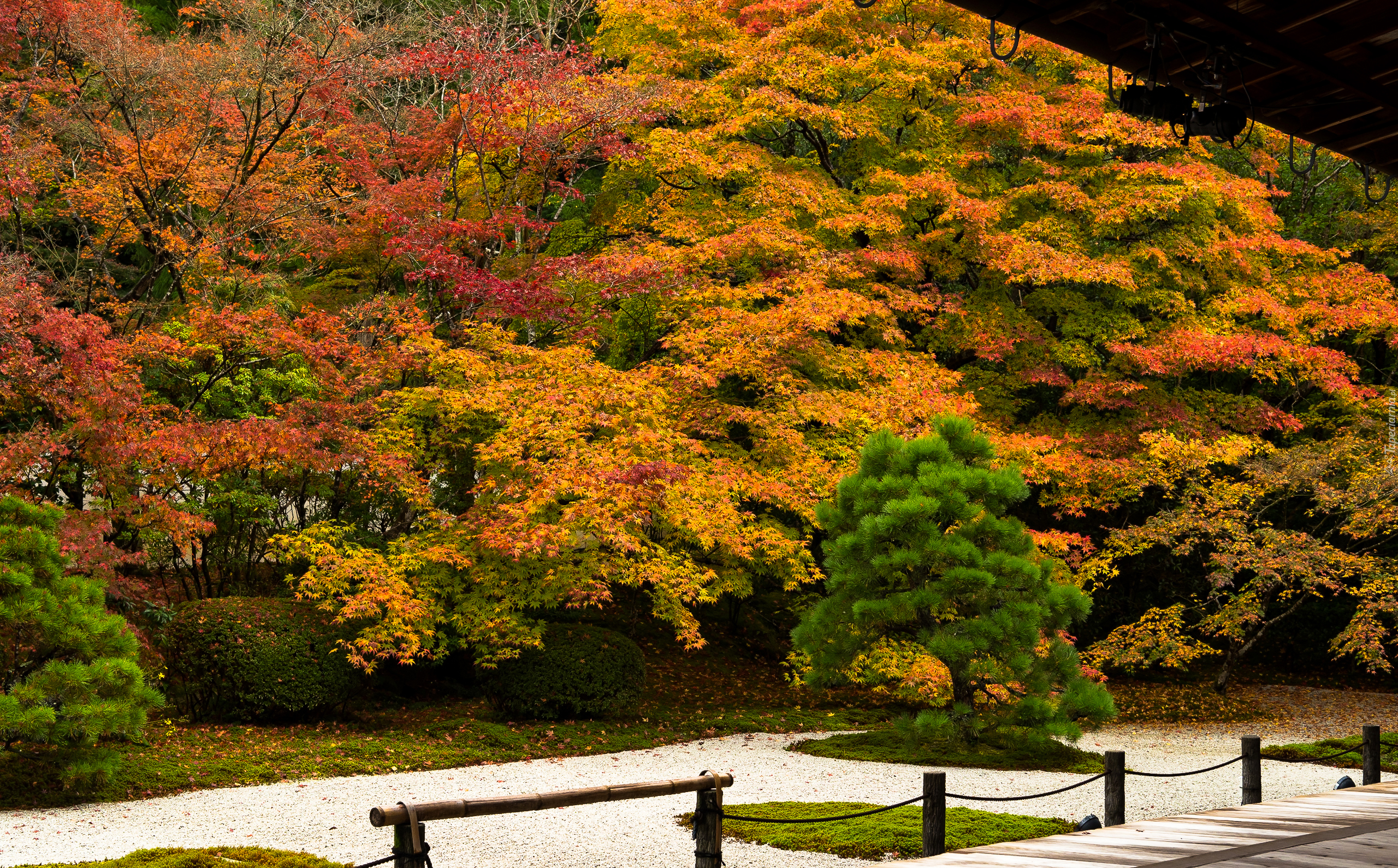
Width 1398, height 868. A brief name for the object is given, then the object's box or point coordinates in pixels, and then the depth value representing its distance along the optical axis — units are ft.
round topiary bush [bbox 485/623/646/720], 38.40
